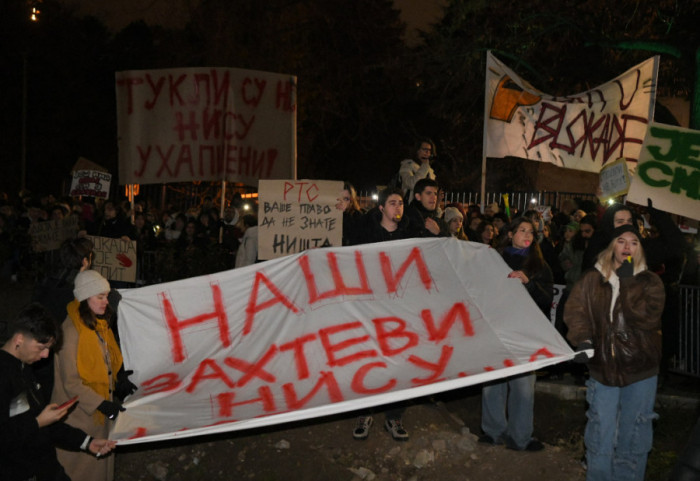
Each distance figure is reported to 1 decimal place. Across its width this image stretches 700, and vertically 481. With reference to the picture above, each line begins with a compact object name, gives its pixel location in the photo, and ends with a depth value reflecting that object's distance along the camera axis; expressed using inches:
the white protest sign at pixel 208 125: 378.9
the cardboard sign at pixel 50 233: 470.6
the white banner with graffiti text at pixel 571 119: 348.2
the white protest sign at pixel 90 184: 535.8
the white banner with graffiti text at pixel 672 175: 245.1
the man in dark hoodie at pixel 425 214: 225.3
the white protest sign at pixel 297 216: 271.4
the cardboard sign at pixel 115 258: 337.7
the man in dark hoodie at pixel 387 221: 219.5
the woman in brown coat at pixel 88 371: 158.2
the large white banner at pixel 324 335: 167.0
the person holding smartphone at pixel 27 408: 126.0
